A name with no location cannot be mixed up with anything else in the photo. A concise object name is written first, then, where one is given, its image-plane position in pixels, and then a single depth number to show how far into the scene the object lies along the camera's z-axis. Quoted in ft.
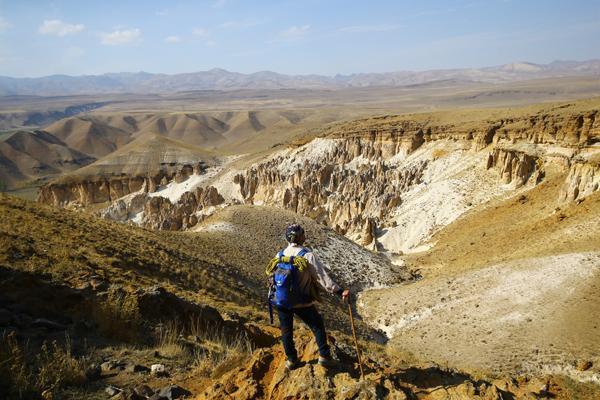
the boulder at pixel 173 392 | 17.62
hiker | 18.80
